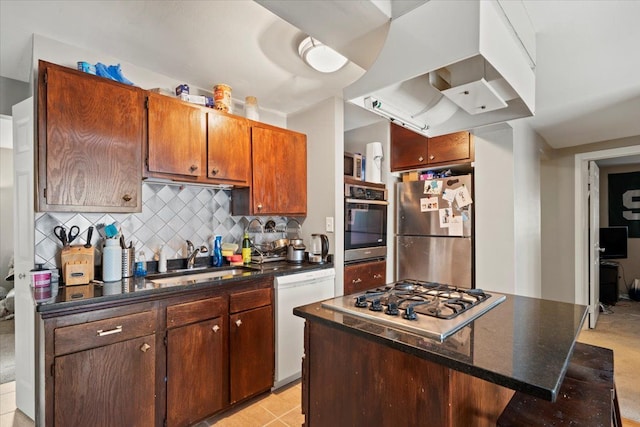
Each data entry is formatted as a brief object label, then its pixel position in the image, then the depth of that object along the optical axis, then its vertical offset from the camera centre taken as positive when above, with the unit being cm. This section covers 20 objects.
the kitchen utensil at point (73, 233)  192 -11
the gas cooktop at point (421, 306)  112 -39
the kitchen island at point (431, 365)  89 -49
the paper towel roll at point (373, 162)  328 +52
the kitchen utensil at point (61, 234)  188 -11
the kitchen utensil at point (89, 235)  195 -12
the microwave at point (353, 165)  311 +47
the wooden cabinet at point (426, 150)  292 +61
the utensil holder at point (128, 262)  205 -31
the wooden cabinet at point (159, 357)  148 -78
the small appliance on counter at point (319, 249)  271 -30
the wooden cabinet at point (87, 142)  168 +41
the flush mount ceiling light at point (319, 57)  186 +96
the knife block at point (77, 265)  180 -28
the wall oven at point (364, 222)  286 -8
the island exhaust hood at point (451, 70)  99 +51
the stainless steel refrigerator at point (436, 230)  287 -17
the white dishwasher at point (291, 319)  235 -78
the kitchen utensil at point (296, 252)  277 -33
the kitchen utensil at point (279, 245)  292 -28
